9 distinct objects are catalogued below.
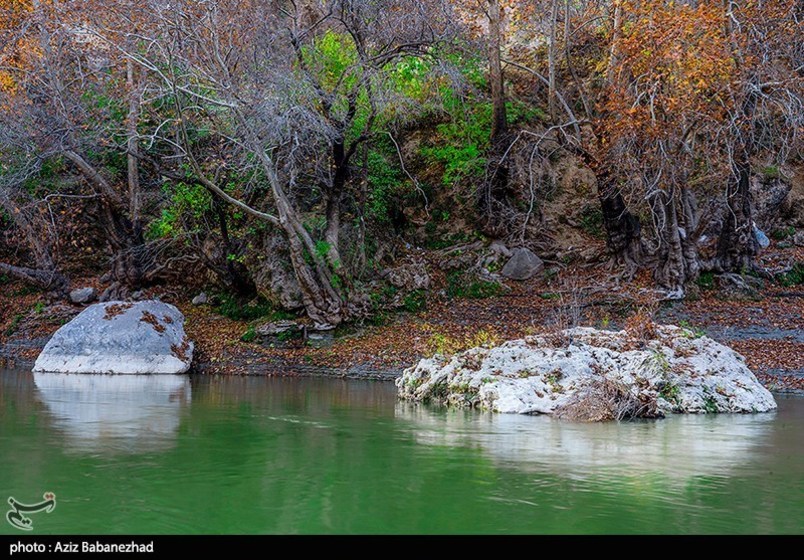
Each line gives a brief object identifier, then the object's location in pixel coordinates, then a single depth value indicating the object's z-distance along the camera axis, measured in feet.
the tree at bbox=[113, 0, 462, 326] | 61.21
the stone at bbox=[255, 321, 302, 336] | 67.46
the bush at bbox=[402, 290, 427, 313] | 71.56
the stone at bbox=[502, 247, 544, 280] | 76.69
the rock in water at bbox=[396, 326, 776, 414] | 41.24
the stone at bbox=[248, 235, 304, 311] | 69.92
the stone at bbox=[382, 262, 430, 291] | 73.97
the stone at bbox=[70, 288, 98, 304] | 80.18
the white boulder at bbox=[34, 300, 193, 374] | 61.26
